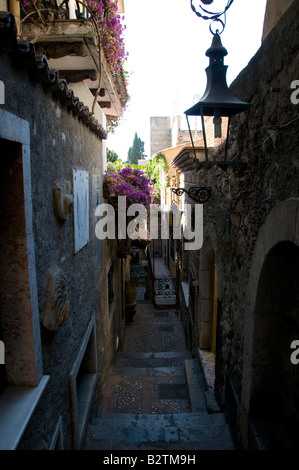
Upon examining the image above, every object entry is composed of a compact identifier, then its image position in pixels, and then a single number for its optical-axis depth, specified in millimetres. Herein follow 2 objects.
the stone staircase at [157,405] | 3848
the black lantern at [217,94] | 2730
